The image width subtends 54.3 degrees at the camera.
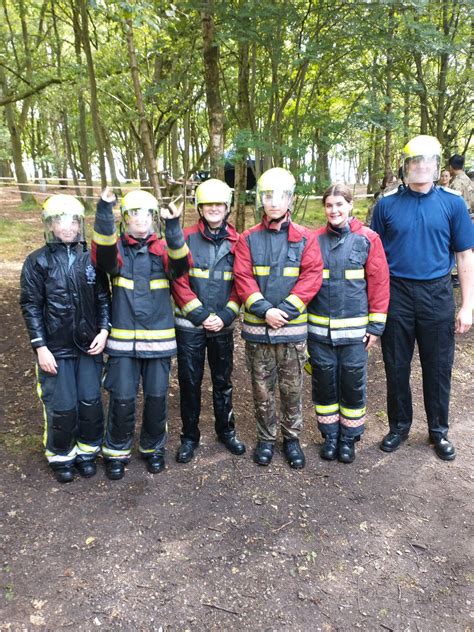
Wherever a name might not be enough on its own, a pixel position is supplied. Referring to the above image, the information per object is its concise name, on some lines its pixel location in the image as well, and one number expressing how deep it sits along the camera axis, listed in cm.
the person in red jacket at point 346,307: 340
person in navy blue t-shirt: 343
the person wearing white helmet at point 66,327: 309
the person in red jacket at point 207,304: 332
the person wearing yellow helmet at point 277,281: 328
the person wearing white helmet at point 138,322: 318
